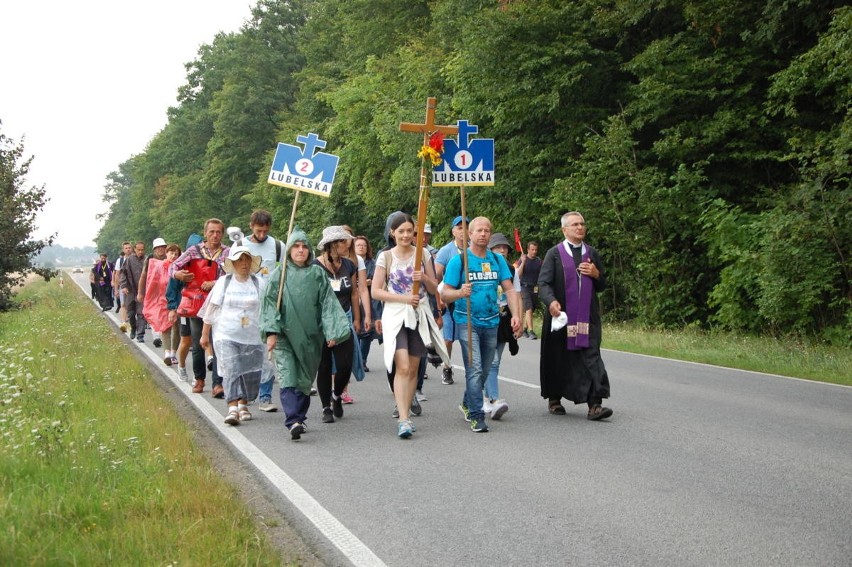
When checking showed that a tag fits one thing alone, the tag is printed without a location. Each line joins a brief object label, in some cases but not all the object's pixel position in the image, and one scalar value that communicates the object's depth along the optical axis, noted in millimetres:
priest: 8672
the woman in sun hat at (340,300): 8812
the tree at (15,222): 24328
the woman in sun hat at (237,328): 9047
